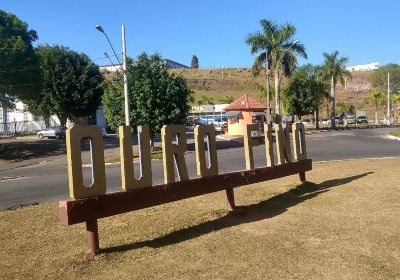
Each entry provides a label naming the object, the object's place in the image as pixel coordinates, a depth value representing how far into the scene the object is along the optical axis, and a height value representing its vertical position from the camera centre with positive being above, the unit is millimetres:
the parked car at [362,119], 79225 -1185
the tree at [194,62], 169375 +21628
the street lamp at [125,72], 23497 +2770
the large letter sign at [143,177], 6168 -906
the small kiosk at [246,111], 44438 +734
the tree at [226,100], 89062 +3930
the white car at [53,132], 43678 -381
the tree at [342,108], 82775 +964
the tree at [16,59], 31250 +4954
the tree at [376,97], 76812 +2564
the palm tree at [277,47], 43062 +6539
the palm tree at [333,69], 58500 +5684
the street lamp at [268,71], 40781 +4428
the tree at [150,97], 26797 +1585
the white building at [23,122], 55062 +912
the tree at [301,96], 52781 +2287
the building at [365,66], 183675 +18791
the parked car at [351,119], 77031 -1041
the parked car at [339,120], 76562 -1110
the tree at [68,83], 43625 +4267
